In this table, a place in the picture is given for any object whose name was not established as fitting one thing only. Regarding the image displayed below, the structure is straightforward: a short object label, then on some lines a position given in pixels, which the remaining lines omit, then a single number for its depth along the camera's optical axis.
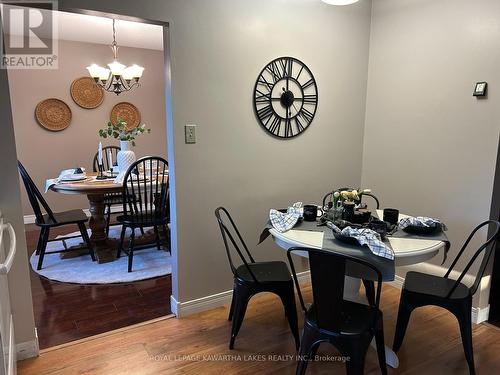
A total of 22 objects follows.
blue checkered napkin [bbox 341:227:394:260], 1.61
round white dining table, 1.69
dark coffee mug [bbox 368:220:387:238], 1.91
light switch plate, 2.27
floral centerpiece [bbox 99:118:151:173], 3.69
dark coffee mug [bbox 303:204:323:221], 2.20
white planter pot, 3.69
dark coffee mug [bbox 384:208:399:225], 2.09
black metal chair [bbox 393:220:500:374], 1.83
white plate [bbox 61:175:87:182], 3.53
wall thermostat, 2.23
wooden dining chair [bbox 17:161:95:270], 3.08
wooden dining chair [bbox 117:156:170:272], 3.17
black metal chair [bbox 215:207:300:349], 2.02
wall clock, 2.54
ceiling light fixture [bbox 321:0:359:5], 2.22
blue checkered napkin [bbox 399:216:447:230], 1.96
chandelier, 3.63
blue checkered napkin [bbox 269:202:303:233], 2.03
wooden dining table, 3.21
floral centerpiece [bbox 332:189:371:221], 2.06
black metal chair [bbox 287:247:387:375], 1.50
